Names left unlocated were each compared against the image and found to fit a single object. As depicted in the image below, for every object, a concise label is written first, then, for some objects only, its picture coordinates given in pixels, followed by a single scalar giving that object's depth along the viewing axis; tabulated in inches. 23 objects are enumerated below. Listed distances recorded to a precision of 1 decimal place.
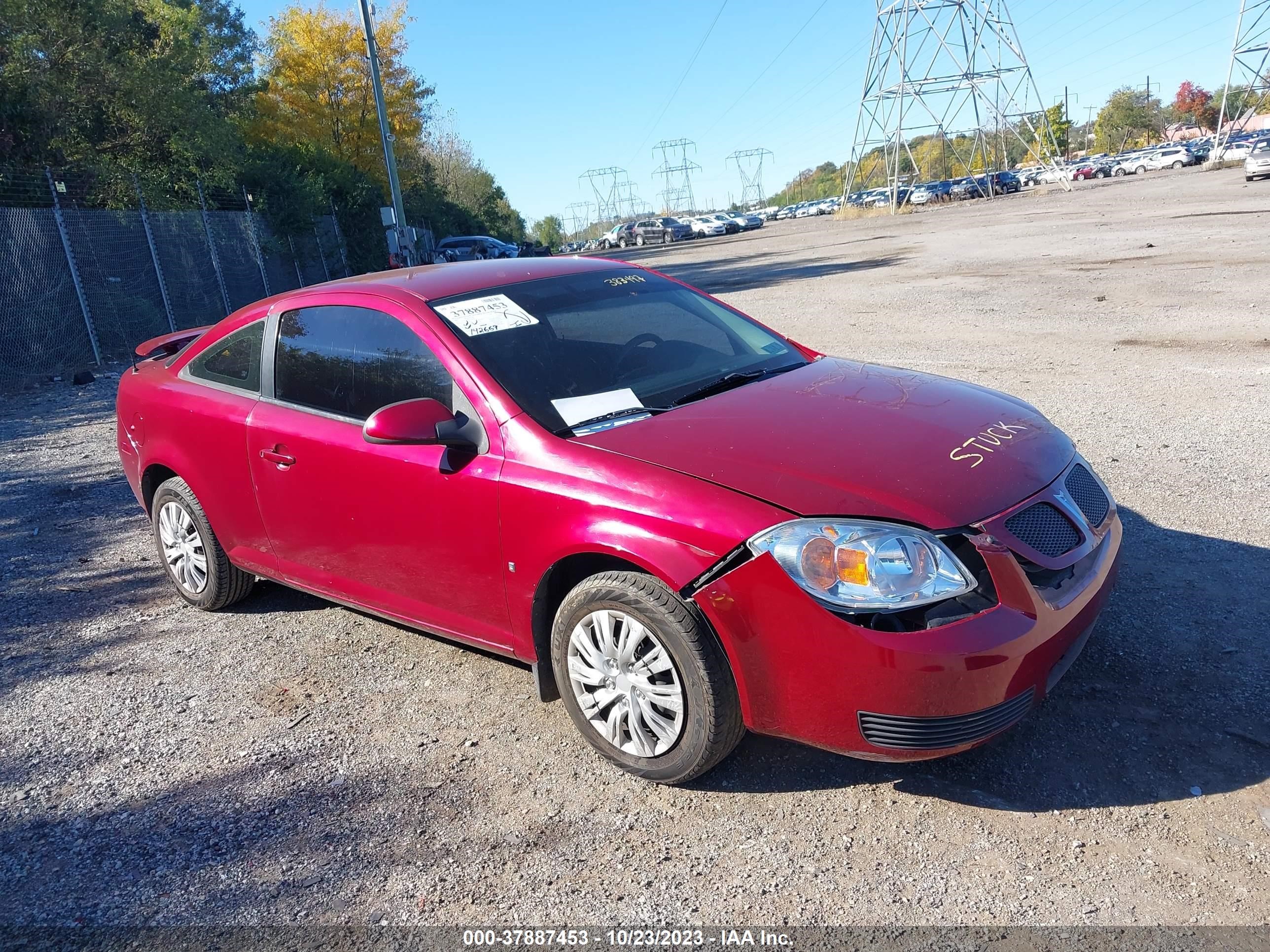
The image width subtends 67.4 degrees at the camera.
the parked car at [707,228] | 2411.4
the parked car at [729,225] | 2427.4
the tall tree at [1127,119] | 4271.7
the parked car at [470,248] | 1541.6
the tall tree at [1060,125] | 4062.5
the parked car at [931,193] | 2564.0
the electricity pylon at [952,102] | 2293.3
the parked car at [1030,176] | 2787.9
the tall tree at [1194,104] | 4148.6
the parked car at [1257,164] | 1411.2
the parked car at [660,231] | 2381.9
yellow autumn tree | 1480.1
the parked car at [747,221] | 2524.1
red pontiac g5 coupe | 109.7
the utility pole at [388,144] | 988.6
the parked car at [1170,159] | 2556.6
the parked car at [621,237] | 2474.2
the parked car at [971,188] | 2497.5
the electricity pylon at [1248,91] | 2285.9
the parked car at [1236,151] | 2262.6
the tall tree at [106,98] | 669.3
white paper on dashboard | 137.9
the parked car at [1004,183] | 2568.9
